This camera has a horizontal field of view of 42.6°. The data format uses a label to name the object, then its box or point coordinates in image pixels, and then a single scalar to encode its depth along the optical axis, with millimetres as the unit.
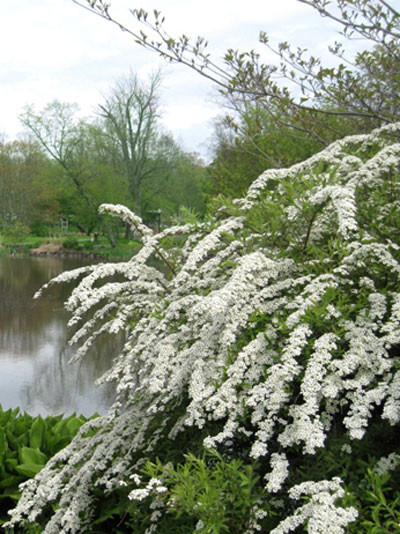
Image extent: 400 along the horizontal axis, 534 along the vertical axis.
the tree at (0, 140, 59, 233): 38500
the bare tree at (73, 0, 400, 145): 3547
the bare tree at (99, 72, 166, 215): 31828
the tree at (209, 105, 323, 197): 15164
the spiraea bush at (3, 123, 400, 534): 1810
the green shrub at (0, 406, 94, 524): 3354
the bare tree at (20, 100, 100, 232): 34406
